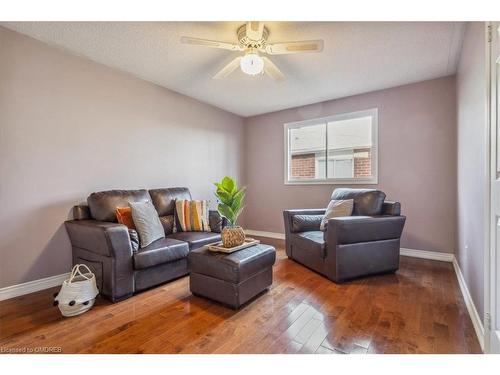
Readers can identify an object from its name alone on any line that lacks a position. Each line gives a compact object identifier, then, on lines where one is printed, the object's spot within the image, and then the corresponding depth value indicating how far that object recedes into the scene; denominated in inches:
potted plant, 80.7
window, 146.9
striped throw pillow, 121.1
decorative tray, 81.4
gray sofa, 82.0
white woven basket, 71.9
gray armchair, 95.6
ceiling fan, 77.4
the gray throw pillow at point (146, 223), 95.1
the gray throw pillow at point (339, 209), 115.7
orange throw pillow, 97.9
